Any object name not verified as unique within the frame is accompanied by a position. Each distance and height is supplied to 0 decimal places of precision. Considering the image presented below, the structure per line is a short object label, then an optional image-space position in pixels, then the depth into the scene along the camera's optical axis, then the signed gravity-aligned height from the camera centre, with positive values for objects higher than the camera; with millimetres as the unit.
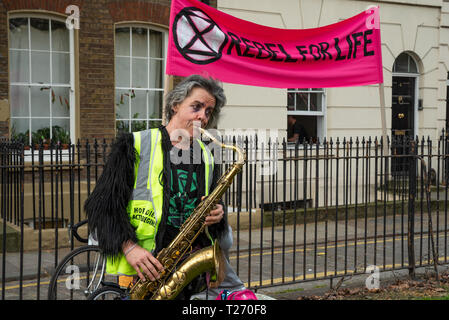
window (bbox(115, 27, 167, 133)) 11289 +1329
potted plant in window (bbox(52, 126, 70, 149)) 10625 +149
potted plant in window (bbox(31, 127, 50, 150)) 10472 +148
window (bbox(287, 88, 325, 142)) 13334 +758
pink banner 7348 +1245
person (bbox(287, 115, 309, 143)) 13297 +296
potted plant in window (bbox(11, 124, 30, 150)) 10116 +145
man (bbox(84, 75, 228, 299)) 3307 -266
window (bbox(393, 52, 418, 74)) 15008 +2063
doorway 15086 +1238
